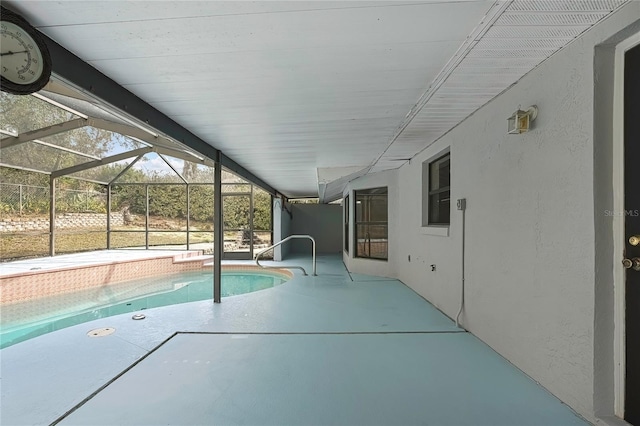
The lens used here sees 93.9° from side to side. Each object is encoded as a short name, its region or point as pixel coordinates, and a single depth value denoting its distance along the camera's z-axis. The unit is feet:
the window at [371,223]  20.99
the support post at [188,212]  34.73
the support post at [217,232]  14.05
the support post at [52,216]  28.76
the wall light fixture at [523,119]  6.86
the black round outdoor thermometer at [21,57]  4.58
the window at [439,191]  12.85
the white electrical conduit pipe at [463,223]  10.18
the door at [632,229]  4.92
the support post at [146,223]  34.78
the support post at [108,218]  34.88
